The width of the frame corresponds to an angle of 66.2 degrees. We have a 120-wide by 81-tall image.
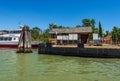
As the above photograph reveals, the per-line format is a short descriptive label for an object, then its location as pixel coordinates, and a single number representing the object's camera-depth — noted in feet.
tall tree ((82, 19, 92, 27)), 107.44
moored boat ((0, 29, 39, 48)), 75.72
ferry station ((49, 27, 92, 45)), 60.91
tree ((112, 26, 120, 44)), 79.76
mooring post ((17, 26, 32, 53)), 51.53
